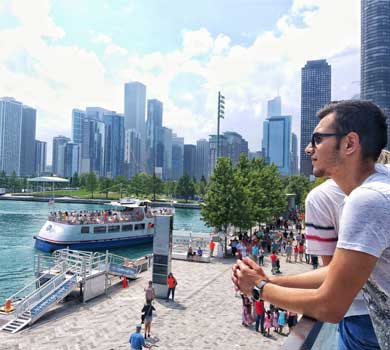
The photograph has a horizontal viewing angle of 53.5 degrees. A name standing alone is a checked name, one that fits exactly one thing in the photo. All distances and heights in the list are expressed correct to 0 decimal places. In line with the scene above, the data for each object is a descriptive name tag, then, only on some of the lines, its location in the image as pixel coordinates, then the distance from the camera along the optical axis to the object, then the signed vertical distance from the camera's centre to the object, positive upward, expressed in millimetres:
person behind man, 1900 -196
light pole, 38612 +7747
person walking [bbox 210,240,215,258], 28703 -4749
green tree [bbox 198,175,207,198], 117238 -851
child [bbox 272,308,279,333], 13405 -4628
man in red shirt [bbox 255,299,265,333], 13427 -4552
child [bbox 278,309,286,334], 13273 -4583
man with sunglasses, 1453 -176
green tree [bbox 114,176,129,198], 118281 -870
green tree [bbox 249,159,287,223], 36219 -786
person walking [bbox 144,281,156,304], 14439 -4227
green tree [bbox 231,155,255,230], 30812 -1831
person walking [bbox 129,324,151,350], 10758 -4458
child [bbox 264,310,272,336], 13359 -4755
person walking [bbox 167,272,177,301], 17547 -4588
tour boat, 37969 -5076
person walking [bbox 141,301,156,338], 13367 -4689
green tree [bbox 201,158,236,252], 30688 -1193
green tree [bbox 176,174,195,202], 115688 -1256
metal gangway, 15344 -4919
